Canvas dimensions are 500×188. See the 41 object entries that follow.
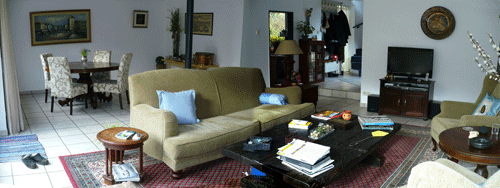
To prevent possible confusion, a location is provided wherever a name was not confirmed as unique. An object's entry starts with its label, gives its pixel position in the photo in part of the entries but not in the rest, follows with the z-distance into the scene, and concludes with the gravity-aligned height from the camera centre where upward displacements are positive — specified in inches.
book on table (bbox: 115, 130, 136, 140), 137.1 -27.1
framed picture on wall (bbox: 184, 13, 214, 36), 315.3 +23.5
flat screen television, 247.3 -2.0
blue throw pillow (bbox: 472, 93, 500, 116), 161.8 -18.4
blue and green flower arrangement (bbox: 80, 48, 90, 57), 285.2 -0.1
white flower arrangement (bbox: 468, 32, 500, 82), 100.0 +2.2
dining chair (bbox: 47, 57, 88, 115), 244.4 -16.9
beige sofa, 144.3 -24.4
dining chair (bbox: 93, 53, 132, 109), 264.1 -19.6
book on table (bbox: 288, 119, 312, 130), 159.2 -26.2
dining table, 253.3 -10.5
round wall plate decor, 240.7 +21.0
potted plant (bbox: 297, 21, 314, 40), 350.6 +22.9
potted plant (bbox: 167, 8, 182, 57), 351.3 +20.7
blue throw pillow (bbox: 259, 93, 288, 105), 200.8 -20.9
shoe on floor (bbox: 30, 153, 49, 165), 159.2 -41.4
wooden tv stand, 240.7 -22.7
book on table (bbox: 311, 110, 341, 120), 175.8 -25.0
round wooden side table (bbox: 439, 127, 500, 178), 120.1 -27.0
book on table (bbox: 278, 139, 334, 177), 116.6 -29.1
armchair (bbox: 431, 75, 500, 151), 168.6 -22.7
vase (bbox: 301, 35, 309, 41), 351.8 +16.0
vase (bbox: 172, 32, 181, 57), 353.4 +9.9
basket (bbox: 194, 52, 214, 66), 307.7 -2.9
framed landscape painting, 315.6 +19.3
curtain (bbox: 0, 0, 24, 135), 192.7 -13.3
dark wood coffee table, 116.0 -30.6
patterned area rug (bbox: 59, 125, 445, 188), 143.4 -42.8
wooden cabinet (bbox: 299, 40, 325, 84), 355.3 -5.1
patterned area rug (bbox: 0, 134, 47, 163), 168.7 -41.5
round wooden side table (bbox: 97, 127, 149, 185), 134.1 -29.4
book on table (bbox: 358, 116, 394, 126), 161.6 -24.9
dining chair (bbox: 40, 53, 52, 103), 265.3 -11.9
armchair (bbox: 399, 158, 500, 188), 89.0 -25.9
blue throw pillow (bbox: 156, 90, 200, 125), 162.2 -20.2
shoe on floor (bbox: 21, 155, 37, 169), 155.1 -41.6
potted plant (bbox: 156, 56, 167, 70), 368.8 -8.5
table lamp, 264.1 +4.2
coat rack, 385.8 +48.6
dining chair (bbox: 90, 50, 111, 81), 299.9 -5.5
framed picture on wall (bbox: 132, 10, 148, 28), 360.2 +29.6
